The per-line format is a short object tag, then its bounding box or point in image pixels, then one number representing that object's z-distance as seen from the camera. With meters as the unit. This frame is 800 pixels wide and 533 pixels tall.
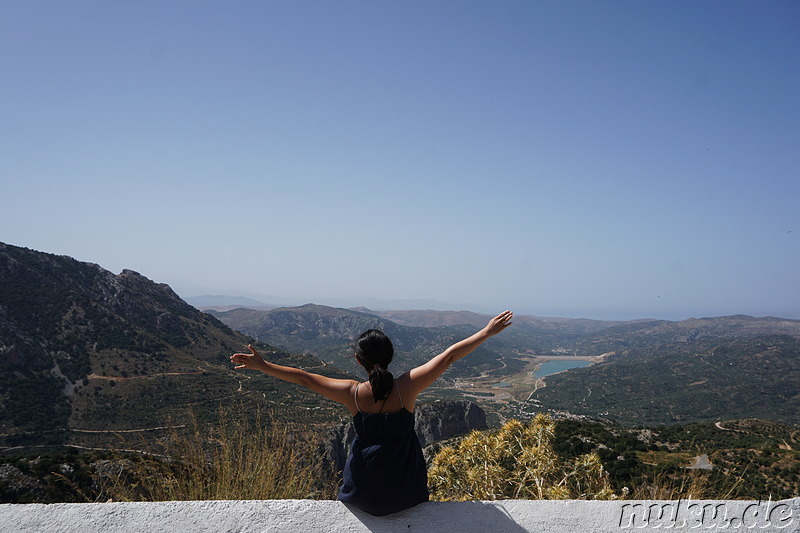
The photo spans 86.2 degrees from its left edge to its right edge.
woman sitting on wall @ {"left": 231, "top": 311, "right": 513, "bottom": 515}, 2.42
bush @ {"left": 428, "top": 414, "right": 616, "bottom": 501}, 3.84
